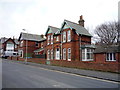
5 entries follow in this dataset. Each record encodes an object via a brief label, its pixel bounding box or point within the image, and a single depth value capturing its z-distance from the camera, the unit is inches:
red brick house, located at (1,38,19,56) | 2289.5
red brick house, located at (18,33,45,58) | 1515.7
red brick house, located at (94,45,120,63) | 740.8
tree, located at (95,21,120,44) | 1350.9
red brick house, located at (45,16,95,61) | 894.4
